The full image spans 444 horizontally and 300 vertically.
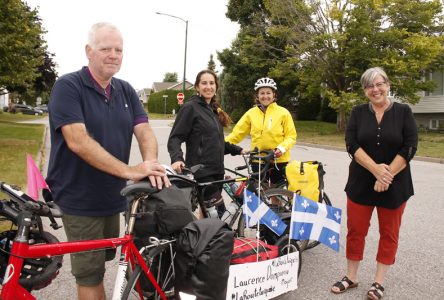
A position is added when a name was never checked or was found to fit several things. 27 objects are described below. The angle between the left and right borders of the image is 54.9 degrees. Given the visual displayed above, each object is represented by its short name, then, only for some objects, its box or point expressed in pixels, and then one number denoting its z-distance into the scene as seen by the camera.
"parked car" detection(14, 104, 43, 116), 58.41
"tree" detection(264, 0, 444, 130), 20.19
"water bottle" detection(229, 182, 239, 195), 4.50
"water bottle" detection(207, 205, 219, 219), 4.14
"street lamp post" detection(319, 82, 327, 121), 34.36
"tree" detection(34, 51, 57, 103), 29.62
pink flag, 2.40
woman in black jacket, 4.12
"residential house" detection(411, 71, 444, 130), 25.84
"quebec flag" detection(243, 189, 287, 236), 3.66
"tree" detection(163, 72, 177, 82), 127.55
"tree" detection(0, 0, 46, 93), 12.46
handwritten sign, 2.97
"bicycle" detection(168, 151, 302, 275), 3.88
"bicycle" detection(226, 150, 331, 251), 4.11
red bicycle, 1.99
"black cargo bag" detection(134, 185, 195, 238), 2.41
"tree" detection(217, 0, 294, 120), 25.86
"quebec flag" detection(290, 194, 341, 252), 3.78
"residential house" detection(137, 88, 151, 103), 118.74
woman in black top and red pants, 3.63
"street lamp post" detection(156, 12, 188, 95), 28.86
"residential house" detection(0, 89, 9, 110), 57.63
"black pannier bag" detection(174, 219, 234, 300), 2.39
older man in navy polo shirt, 2.33
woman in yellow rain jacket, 4.95
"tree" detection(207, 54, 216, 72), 72.44
